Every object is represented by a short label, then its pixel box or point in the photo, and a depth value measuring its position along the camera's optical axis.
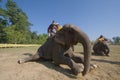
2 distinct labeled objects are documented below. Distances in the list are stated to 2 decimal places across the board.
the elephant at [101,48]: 5.05
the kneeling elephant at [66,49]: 2.43
